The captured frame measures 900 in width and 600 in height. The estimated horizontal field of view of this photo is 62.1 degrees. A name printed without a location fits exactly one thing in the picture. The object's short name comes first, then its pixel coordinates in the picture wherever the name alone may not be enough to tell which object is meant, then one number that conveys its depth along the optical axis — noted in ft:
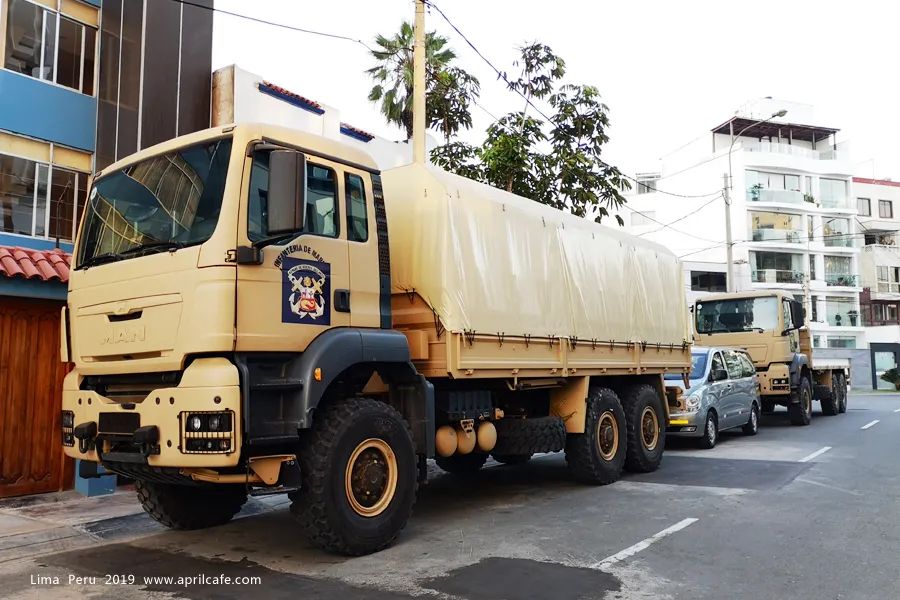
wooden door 28.86
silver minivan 41.45
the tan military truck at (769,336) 54.39
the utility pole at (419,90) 35.24
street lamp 89.40
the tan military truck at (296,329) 17.35
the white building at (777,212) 165.48
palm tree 67.10
